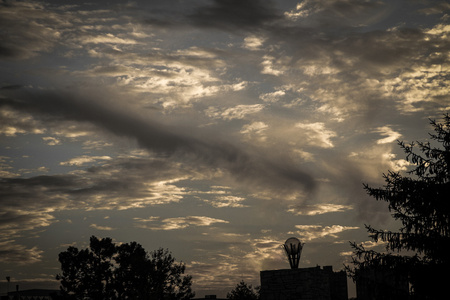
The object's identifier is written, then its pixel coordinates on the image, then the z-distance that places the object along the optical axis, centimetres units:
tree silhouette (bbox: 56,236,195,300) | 6412
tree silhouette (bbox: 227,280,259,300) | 5753
